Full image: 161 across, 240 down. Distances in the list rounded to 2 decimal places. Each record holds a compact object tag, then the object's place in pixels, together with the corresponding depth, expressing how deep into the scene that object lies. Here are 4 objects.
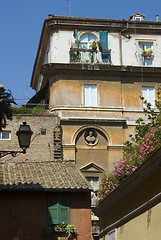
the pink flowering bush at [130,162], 17.50
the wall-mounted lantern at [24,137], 14.69
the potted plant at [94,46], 39.74
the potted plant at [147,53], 40.53
